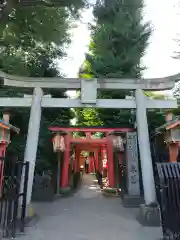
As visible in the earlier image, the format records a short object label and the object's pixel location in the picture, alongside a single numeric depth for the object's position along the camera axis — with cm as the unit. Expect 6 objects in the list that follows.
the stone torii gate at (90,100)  506
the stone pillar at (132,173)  681
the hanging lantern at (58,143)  821
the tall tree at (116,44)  1116
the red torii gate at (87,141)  850
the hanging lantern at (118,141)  793
